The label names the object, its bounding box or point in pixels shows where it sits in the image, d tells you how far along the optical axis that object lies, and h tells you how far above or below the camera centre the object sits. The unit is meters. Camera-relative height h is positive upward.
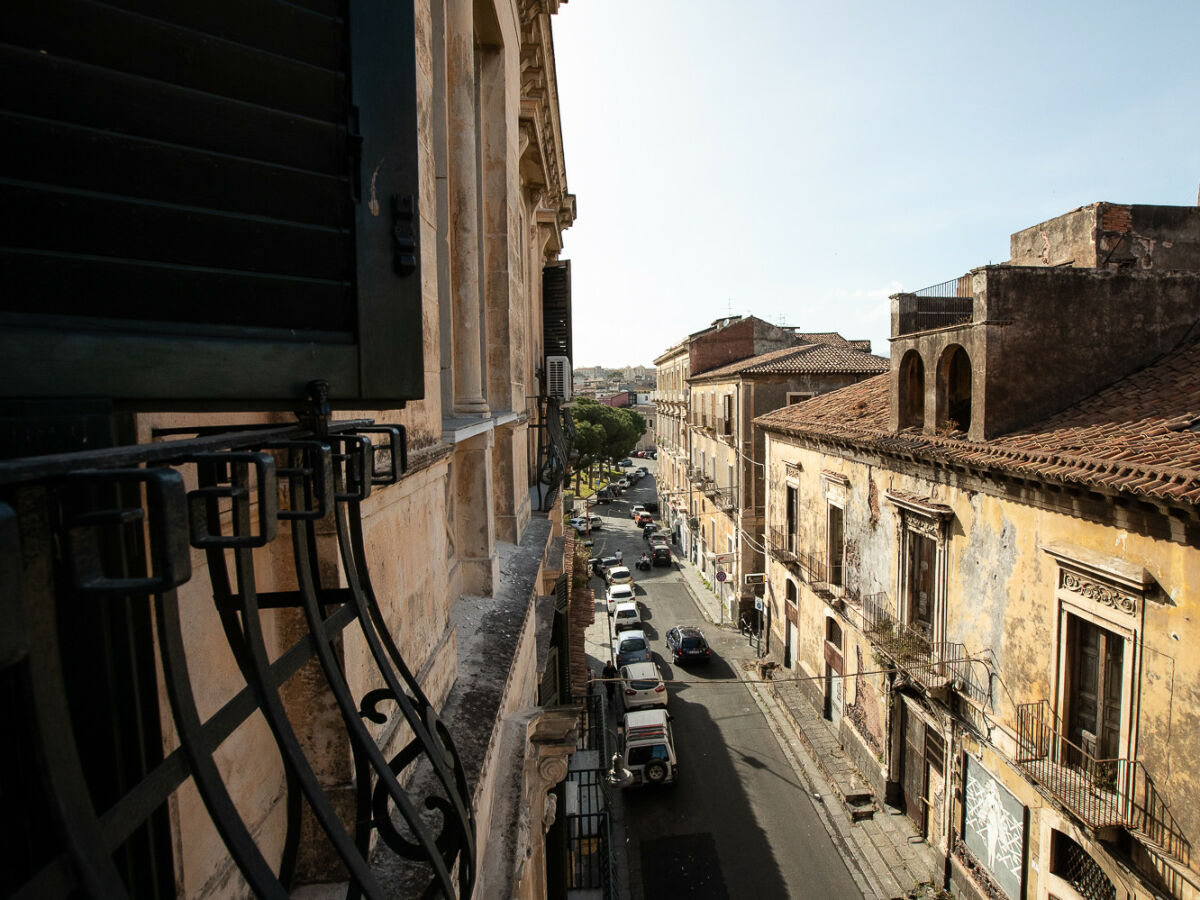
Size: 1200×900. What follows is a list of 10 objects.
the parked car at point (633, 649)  19.81 -7.32
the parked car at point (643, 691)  17.48 -7.43
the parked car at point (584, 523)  38.50 -7.15
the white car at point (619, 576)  27.91 -7.14
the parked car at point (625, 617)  23.33 -7.43
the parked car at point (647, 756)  14.74 -7.62
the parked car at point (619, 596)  25.16 -7.21
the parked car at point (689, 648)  21.34 -7.69
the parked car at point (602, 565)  31.12 -7.51
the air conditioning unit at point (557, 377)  12.30 +0.47
